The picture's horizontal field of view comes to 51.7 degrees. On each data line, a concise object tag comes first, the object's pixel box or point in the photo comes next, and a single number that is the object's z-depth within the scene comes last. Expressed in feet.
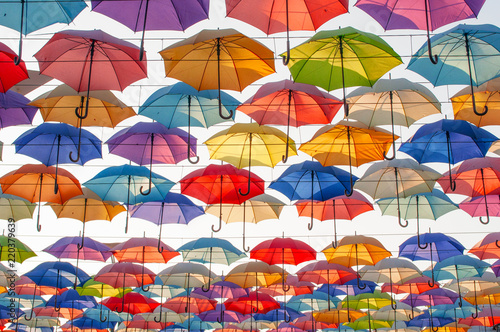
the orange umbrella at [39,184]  33.12
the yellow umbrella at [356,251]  39.09
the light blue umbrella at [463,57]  24.31
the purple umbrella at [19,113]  28.20
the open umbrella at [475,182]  33.96
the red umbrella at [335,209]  39.50
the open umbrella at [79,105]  27.40
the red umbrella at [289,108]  28.55
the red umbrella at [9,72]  24.50
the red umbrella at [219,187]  35.04
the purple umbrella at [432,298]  50.29
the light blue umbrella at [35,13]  22.86
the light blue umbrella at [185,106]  28.25
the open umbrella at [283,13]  23.33
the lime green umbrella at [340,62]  25.36
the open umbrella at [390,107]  28.86
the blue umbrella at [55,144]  30.22
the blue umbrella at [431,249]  40.54
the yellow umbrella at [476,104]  28.22
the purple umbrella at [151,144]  31.01
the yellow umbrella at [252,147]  31.58
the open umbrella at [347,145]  30.09
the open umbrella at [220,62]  25.16
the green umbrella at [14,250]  40.40
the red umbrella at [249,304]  51.37
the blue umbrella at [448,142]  28.71
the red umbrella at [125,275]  41.22
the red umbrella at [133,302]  50.85
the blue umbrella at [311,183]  34.09
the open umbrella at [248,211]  40.22
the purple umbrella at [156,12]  23.15
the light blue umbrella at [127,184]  33.88
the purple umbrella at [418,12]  23.36
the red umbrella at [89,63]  24.77
